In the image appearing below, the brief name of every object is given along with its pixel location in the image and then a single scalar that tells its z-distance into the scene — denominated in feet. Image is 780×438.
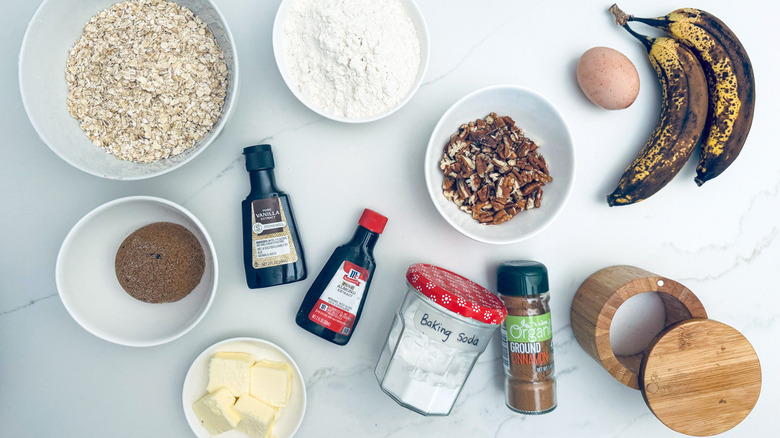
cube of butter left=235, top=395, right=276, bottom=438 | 2.98
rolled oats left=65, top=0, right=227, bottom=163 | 2.81
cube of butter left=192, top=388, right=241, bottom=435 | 2.96
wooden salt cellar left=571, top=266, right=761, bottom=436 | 2.84
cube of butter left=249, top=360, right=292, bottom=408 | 3.04
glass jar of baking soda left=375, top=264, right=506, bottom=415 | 2.73
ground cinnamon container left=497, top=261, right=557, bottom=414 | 2.95
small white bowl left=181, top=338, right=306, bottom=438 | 3.09
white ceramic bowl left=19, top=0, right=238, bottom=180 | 2.71
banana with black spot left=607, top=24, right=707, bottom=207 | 3.06
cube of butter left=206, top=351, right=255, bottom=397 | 3.02
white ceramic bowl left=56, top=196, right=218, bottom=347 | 2.86
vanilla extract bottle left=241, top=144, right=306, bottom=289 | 2.98
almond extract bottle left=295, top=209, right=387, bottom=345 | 3.04
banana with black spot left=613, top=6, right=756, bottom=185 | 3.07
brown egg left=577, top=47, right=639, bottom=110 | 3.00
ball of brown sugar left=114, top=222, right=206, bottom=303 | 2.96
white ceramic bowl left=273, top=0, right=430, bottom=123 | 2.88
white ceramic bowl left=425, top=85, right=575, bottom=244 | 2.99
